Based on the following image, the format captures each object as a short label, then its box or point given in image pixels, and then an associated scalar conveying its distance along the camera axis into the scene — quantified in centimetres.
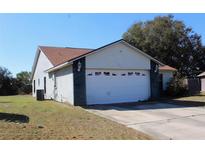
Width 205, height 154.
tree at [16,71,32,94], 2509
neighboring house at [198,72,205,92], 1938
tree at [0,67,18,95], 2436
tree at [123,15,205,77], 2614
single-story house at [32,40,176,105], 1073
